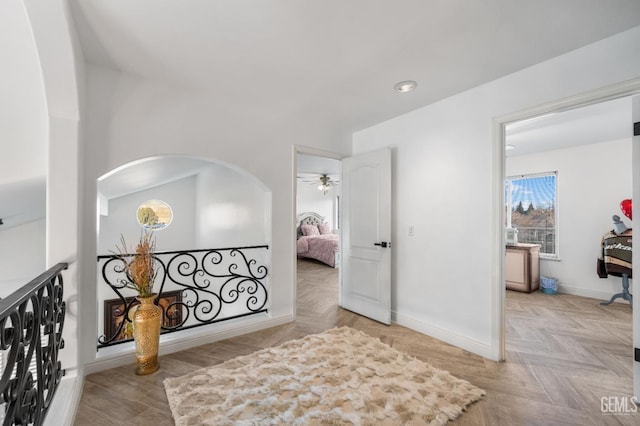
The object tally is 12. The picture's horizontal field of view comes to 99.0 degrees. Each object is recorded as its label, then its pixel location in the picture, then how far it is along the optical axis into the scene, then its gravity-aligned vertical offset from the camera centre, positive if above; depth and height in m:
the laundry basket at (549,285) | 4.51 -1.19
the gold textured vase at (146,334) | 2.17 -0.97
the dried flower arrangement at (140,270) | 2.20 -0.45
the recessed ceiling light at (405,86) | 2.47 +1.19
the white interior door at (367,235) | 3.27 -0.27
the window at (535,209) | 4.85 +0.09
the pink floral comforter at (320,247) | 7.12 -0.93
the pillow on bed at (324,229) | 9.31 -0.53
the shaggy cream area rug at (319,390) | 1.70 -1.26
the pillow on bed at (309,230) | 8.79 -0.53
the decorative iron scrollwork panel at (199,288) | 2.56 -1.28
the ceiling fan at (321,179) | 7.65 +1.08
